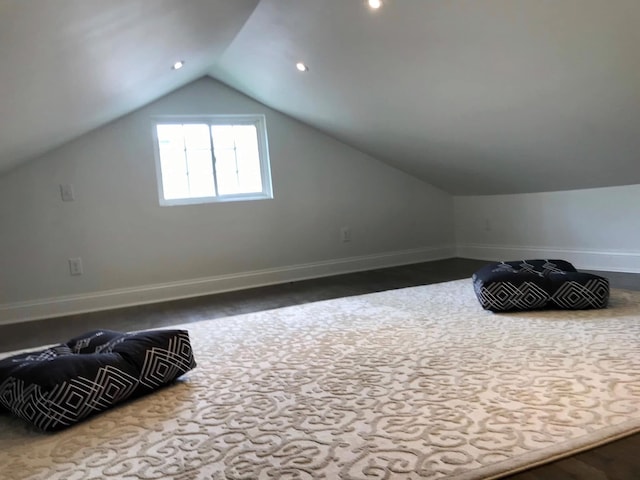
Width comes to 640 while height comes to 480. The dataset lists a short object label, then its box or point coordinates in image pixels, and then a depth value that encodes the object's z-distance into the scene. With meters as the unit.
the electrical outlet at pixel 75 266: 4.20
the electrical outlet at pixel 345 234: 5.29
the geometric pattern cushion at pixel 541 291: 2.87
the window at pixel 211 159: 4.64
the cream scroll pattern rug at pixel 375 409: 1.43
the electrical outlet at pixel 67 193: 4.18
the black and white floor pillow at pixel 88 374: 1.79
